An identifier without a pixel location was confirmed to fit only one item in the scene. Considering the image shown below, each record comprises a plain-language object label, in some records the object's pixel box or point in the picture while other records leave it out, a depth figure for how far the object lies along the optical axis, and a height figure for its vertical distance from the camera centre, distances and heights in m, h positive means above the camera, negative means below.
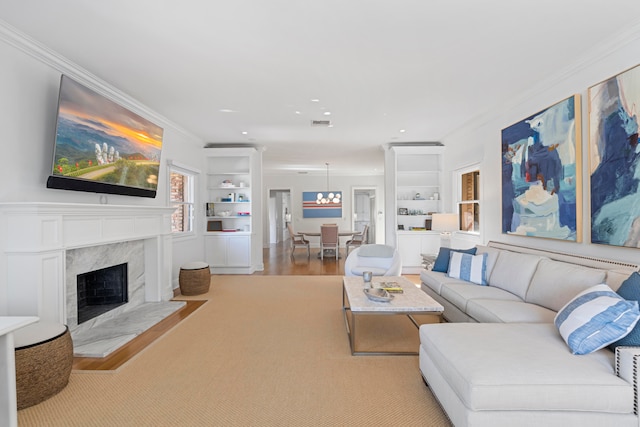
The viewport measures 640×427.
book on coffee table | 3.21 -0.74
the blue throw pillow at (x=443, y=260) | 4.10 -0.59
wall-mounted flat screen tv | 2.80 +0.70
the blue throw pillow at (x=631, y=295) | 1.69 -0.48
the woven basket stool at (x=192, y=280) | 4.83 -0.97
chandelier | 10.36 +0.55
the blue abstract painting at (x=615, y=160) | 2.40 +0.43
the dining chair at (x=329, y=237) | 8.27 -0.57
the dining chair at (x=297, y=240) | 8.74 -0.68
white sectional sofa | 1.51 -0.77
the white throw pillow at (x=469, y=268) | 3.57 -0.60
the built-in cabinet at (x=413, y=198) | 6.39 +0.34
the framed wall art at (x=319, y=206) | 10.86 +0.29
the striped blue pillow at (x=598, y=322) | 1.70 -0.58
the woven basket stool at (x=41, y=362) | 2.01 -0.94
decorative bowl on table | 2.88 -0.73
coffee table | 2.71 -0.78
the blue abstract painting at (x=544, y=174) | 3.02 +0.43
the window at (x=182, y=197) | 5.44 +0.31
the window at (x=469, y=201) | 5.24 +0.23
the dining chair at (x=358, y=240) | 8.40 -0.65
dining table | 8.59 -1.02
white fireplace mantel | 2.46 -0.26
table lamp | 5.08 -0.13
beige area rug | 1.93 -1.19
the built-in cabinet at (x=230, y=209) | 6.36 +0.12
